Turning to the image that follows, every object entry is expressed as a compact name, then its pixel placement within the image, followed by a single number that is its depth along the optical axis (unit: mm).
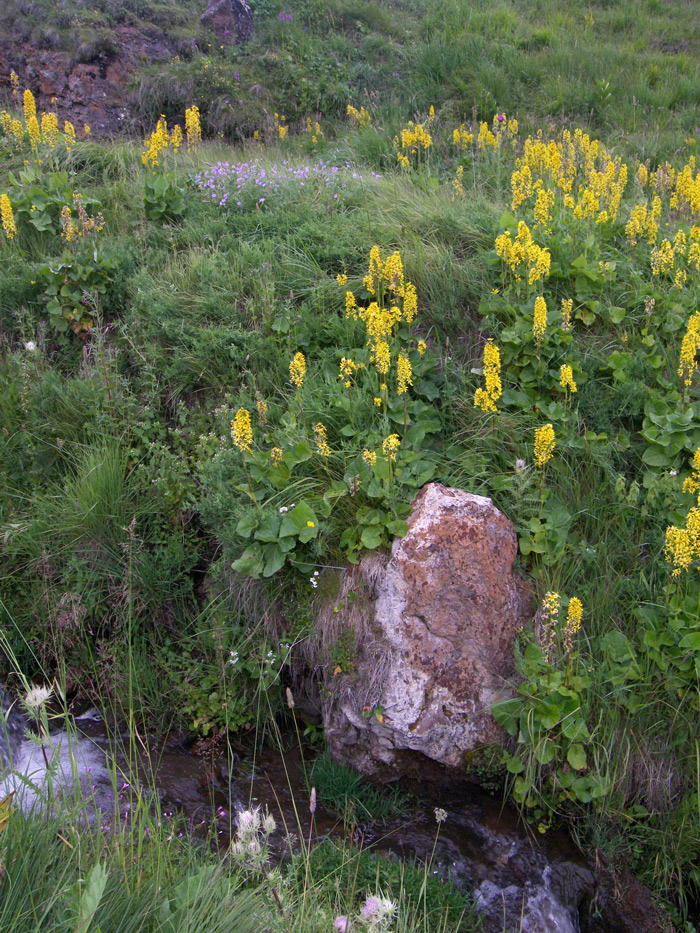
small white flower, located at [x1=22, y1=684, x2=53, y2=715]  1999
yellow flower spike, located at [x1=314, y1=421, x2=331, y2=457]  3561
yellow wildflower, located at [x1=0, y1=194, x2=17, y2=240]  5355
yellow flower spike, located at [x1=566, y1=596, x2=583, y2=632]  2902
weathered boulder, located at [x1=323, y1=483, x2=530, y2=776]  3242
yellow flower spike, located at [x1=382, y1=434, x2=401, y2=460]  3396
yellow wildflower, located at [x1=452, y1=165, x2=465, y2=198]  5668
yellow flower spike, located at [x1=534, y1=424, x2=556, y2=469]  3299
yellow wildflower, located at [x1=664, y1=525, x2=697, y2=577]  3018
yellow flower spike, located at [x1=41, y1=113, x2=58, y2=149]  6363
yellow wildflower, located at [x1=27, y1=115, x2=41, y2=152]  6328
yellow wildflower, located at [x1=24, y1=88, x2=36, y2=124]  6367
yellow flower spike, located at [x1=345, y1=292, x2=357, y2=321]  4128
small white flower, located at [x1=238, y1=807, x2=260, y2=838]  2053
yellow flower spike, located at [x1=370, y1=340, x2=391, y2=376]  3660
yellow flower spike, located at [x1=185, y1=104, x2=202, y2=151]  6891
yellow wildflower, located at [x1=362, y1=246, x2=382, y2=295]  4168
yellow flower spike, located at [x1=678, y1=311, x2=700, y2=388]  3734
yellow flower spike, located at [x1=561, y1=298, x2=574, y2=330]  4009
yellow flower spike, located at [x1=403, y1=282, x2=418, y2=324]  4039
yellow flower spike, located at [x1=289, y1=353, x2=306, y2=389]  3618
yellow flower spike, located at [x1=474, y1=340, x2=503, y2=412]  3566
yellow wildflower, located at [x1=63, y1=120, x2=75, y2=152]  6516
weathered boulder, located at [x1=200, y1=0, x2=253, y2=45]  10297
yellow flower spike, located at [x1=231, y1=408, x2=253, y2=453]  3053
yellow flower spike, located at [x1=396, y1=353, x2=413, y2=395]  3600
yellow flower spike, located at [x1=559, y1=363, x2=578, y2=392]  3711
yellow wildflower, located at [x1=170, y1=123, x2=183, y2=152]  6574
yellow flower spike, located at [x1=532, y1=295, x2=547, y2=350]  3797
